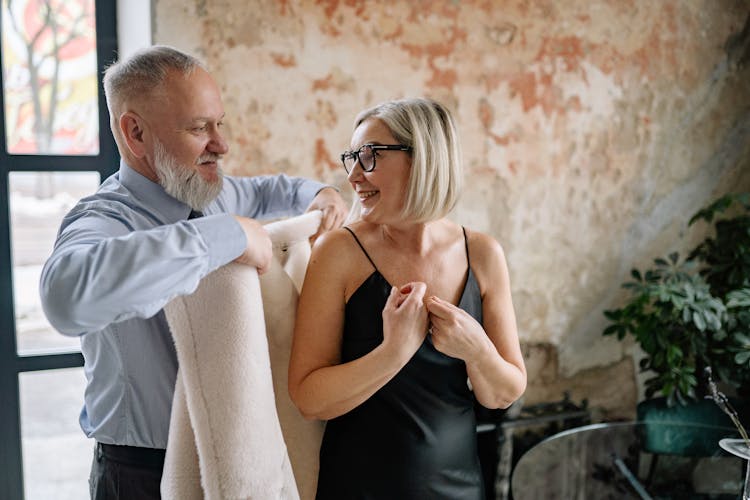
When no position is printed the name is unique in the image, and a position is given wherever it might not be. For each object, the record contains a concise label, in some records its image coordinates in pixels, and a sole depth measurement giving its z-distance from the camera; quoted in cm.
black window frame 244
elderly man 135
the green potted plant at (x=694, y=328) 280
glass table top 223
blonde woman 142
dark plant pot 250
